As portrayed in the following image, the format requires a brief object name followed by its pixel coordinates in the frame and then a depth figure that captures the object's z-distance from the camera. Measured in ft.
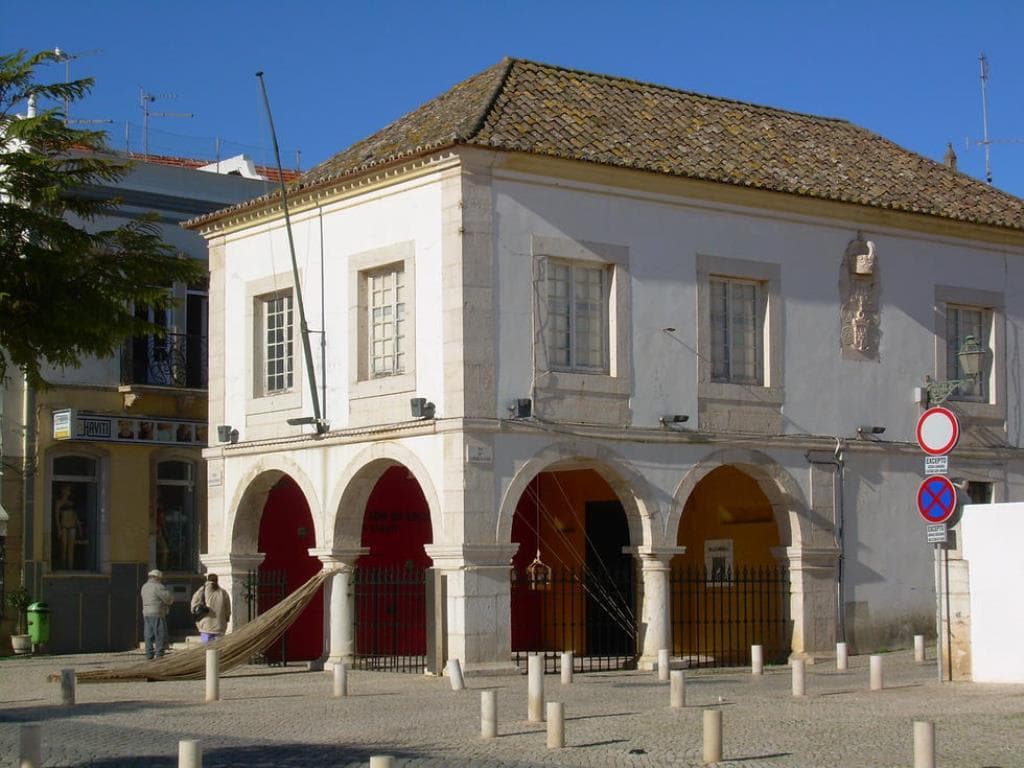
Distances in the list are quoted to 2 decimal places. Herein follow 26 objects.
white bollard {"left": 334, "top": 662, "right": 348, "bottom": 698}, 65.67
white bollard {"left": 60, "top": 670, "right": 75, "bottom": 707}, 62.54
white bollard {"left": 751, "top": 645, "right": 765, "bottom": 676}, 71.45
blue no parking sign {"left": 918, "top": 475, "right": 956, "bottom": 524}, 59.41
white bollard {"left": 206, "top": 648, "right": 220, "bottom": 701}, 64.75
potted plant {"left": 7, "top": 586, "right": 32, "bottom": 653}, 95.09
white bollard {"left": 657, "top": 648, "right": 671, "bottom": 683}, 70.44
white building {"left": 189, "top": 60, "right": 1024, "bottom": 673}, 76.59
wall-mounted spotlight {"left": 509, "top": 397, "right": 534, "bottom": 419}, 76.43
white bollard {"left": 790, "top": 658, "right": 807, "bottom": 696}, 61.98
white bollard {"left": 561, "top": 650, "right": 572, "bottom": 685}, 66.64
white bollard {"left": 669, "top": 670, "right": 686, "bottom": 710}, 58.29
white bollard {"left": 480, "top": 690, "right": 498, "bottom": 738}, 49.58
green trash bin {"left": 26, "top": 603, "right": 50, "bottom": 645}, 94.12
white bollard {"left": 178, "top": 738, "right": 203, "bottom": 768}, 33.88
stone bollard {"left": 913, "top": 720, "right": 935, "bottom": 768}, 38.06
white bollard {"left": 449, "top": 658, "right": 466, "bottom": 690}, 66.08
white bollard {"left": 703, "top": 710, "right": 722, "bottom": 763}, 43.09
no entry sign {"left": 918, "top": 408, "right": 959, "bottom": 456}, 60.70
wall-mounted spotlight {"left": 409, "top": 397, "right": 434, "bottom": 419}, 76.33
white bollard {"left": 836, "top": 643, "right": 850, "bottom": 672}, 72.54
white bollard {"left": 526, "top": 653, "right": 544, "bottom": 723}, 53.67
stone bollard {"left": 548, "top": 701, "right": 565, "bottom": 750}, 47.16
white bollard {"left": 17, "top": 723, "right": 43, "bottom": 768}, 36.60
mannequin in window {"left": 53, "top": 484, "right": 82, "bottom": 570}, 98.94
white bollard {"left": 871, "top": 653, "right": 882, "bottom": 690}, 63.52
